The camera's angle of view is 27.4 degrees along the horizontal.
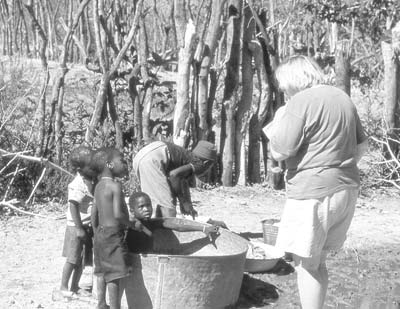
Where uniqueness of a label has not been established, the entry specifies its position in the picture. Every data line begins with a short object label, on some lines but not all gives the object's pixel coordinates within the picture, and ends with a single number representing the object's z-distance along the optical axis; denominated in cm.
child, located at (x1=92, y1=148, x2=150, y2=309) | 504
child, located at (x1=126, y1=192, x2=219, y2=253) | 541
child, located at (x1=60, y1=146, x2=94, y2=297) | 542
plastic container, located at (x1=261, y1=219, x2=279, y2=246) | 692
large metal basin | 520
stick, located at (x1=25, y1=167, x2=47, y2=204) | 826
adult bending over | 598
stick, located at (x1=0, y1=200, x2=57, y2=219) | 781
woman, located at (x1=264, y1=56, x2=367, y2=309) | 438
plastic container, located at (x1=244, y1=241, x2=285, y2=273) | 627
